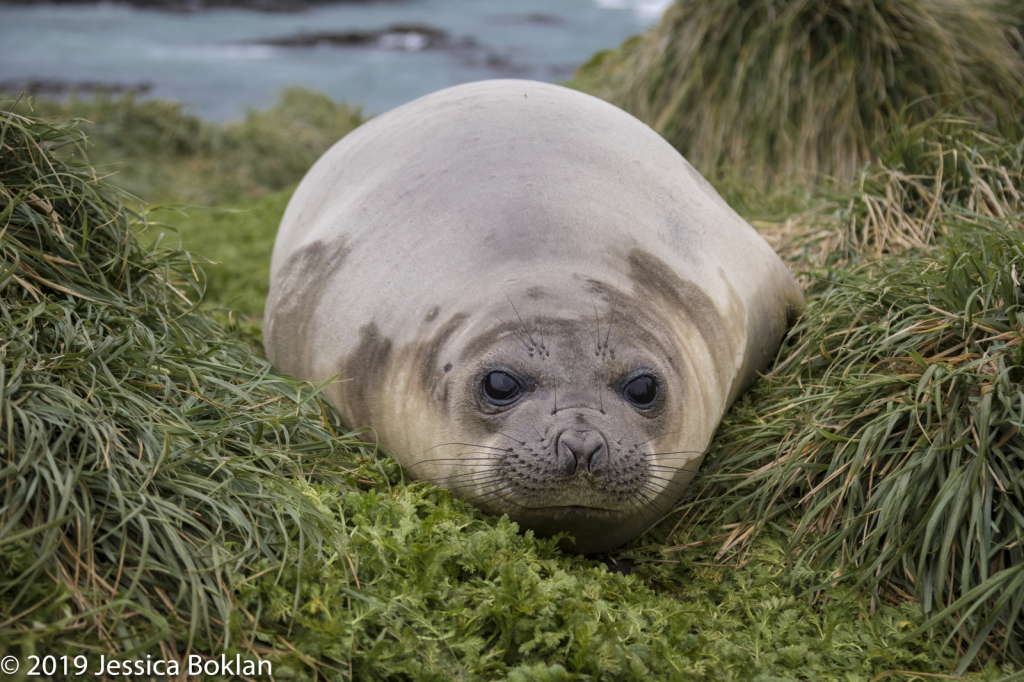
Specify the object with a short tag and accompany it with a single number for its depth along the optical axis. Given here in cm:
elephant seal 275
